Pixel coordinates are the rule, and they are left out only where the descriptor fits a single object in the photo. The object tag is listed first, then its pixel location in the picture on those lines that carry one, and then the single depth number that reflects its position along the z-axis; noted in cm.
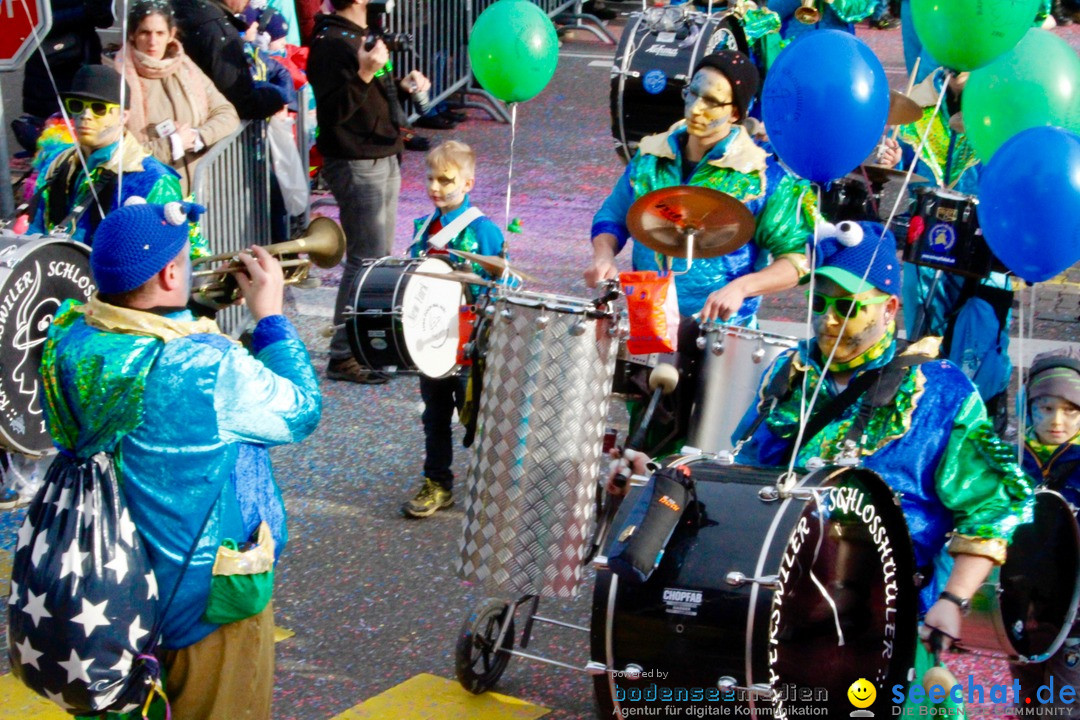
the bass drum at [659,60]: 1008
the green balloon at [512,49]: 693
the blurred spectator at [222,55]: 816
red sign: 729
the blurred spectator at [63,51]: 1000
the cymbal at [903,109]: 744
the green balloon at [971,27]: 485
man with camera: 798
